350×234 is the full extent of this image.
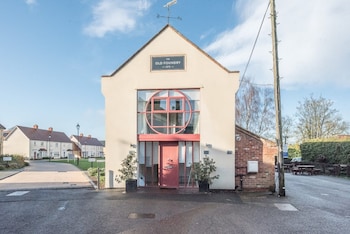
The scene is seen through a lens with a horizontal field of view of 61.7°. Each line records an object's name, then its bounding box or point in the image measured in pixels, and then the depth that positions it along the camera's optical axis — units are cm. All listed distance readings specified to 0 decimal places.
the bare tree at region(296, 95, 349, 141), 3753
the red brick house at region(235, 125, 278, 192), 1338
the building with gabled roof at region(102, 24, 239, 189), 1355
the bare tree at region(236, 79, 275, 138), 3234
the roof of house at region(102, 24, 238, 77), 1397
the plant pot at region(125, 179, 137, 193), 1295
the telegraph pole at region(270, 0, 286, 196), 1206
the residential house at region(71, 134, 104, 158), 8988
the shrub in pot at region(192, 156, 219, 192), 1277
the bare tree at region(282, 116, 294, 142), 4138
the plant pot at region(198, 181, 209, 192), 1280
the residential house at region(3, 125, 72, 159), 6372
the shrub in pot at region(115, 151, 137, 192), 1296
